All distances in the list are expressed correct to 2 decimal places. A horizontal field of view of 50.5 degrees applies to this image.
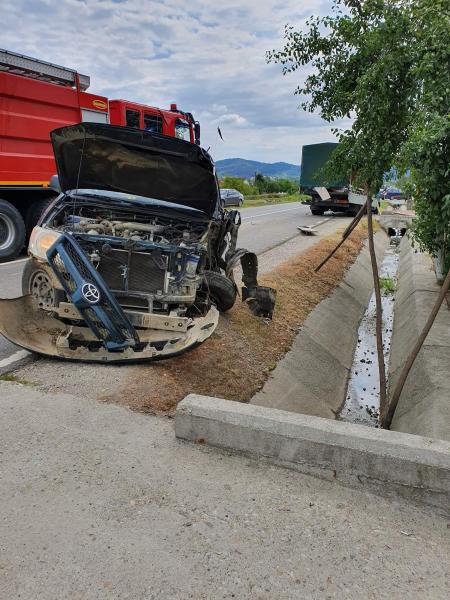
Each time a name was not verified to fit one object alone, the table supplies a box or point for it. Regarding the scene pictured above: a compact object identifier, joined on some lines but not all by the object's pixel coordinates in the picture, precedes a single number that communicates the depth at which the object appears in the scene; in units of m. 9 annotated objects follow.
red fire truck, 9.46
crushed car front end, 4.66
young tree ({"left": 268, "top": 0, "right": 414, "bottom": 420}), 5.98
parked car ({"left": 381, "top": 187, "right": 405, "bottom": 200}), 44.56
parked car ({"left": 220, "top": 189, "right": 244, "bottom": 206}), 28.98
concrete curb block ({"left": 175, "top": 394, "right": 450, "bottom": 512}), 2.94
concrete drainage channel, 2.99
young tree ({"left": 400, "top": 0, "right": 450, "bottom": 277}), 4.43
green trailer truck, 24.70
